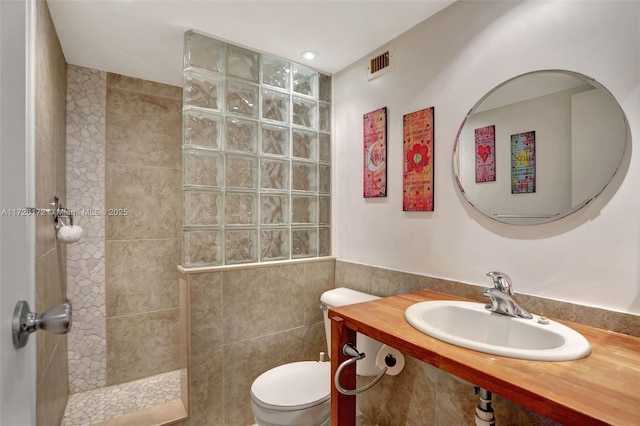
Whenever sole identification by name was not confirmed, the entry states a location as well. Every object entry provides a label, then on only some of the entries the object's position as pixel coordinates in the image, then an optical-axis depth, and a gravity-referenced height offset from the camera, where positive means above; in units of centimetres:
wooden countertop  65 -40
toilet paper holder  119 -58
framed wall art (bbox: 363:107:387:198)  183 +34
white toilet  138 -86
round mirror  107 +24
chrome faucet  114 -31
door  49 -1
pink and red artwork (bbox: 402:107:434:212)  160 +26
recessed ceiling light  193 +96
